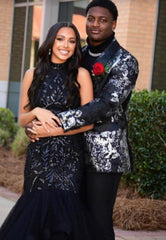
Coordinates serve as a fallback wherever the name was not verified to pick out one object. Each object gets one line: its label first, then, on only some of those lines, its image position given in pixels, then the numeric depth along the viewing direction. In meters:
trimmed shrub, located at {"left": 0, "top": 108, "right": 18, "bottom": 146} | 11.88
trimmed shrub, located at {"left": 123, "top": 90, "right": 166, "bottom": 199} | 6.61
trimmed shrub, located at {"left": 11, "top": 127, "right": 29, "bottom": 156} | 10.37
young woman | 3.70
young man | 3.75
